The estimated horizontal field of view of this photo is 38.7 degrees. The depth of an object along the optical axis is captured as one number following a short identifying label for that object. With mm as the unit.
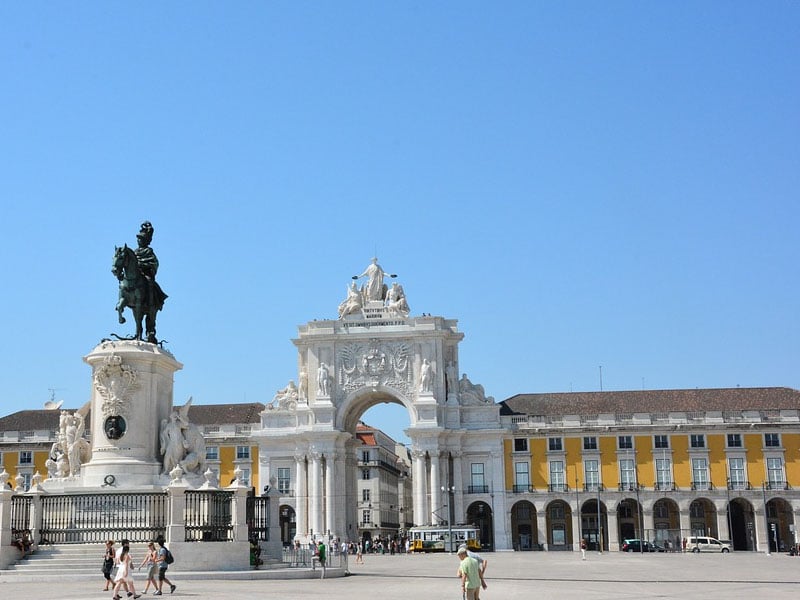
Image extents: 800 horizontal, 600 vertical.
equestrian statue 28062
